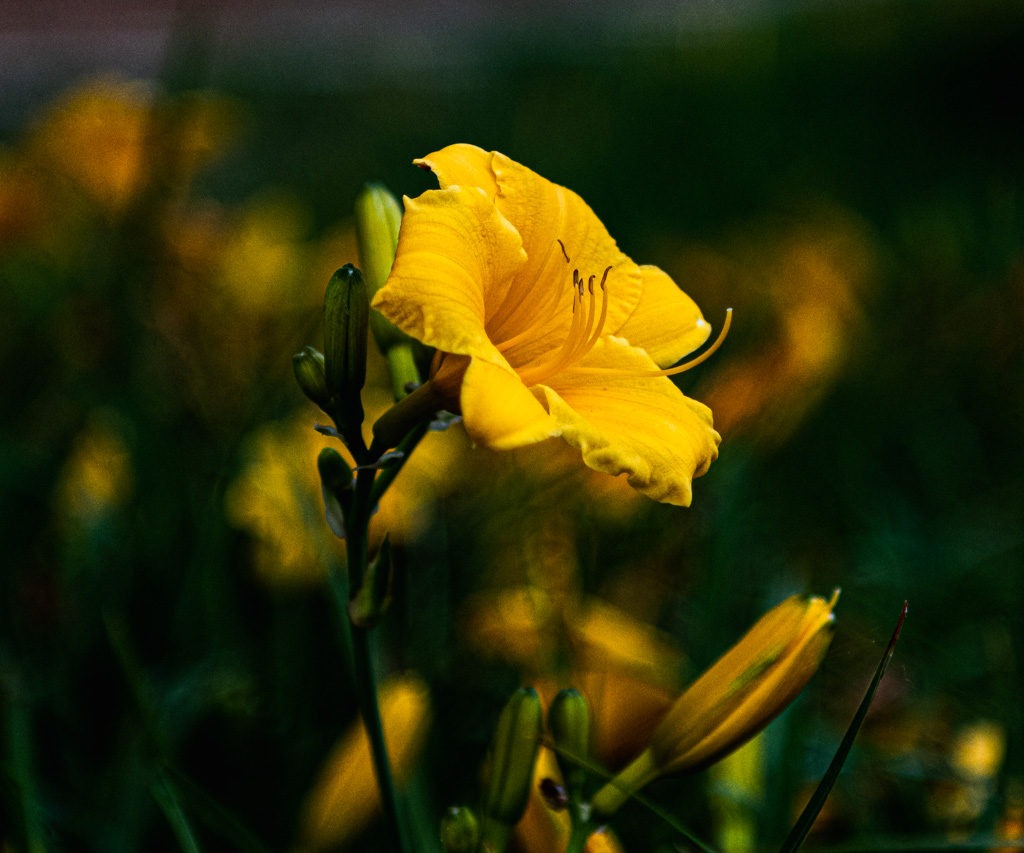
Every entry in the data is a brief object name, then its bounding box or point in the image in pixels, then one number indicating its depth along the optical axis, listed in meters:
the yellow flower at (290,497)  0.55
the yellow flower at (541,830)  0.45
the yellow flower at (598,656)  0.48
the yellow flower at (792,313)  0.55
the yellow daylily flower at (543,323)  0.39
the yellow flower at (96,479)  0.57
